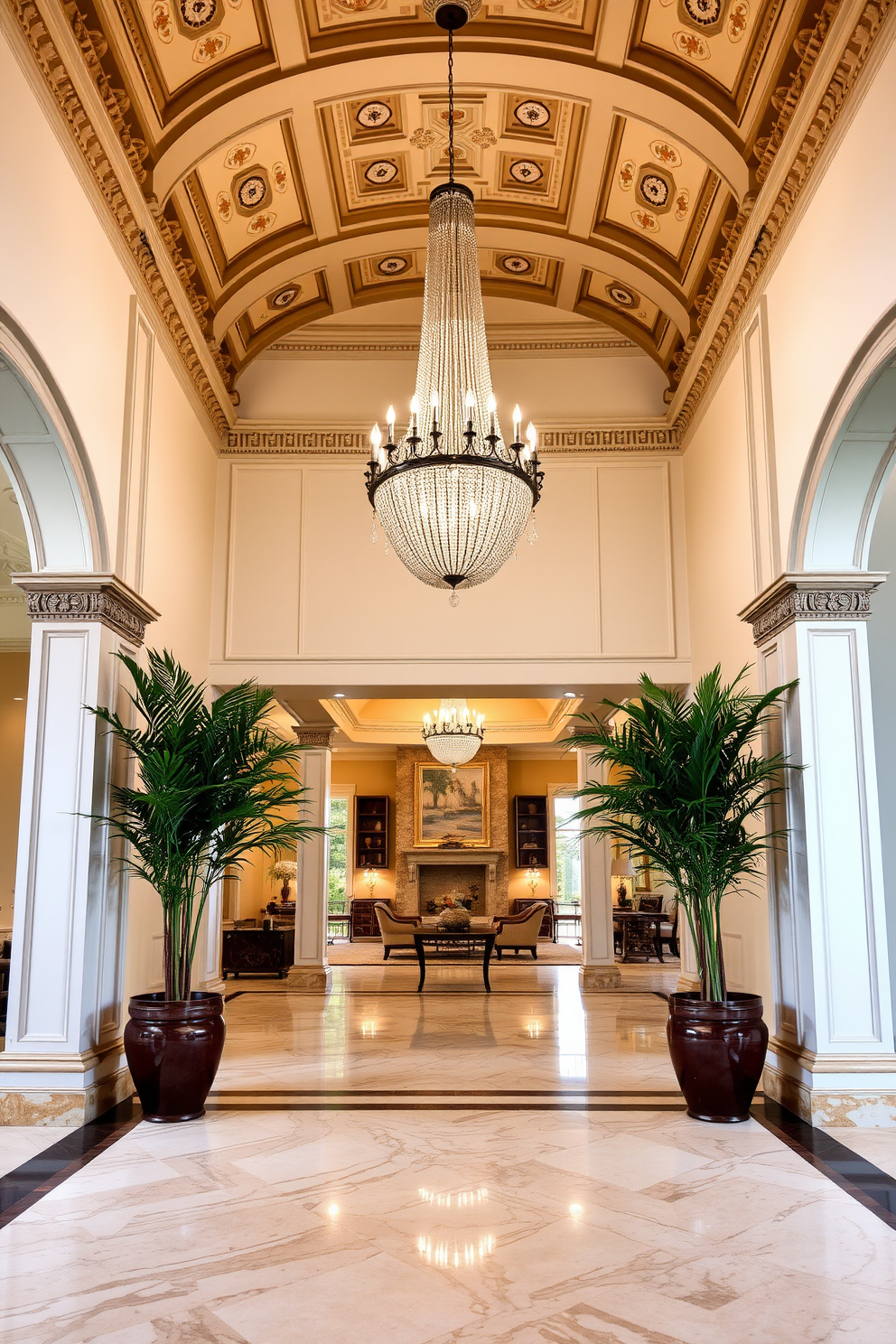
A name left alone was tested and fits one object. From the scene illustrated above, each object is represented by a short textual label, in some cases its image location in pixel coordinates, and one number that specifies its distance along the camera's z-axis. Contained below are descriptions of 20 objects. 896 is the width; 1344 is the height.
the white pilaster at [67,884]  5.48
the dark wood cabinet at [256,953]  13.77
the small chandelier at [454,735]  14.62
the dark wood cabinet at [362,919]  20.05
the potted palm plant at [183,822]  5.47
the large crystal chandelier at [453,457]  5.04
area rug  15.57
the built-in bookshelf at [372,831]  20.39
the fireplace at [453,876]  19.55
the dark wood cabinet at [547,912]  19.44
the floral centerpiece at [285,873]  18.62
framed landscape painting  19.88
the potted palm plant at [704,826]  5.45
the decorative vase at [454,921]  12.69
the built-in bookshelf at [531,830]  20.22
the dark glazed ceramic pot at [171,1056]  5.43
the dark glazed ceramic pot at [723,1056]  5.42
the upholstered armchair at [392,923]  13.96
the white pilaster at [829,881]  5.46
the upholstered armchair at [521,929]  14.86
